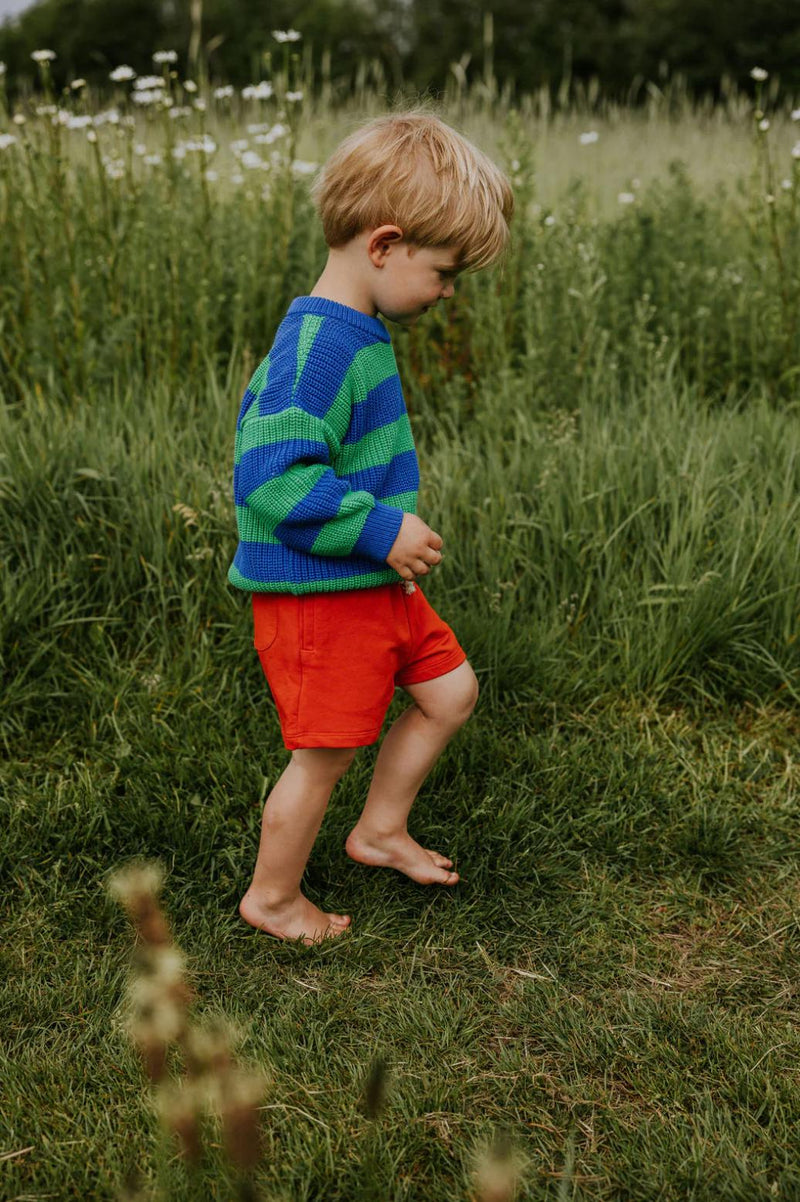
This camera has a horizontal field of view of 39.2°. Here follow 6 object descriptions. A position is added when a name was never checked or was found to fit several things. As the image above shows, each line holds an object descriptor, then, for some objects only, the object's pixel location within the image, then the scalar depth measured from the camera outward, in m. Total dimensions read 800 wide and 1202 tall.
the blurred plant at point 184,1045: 0.74
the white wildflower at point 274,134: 4.59
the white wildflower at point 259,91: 4.26
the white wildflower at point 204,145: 4.03
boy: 2.01
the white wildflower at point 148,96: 4.13
